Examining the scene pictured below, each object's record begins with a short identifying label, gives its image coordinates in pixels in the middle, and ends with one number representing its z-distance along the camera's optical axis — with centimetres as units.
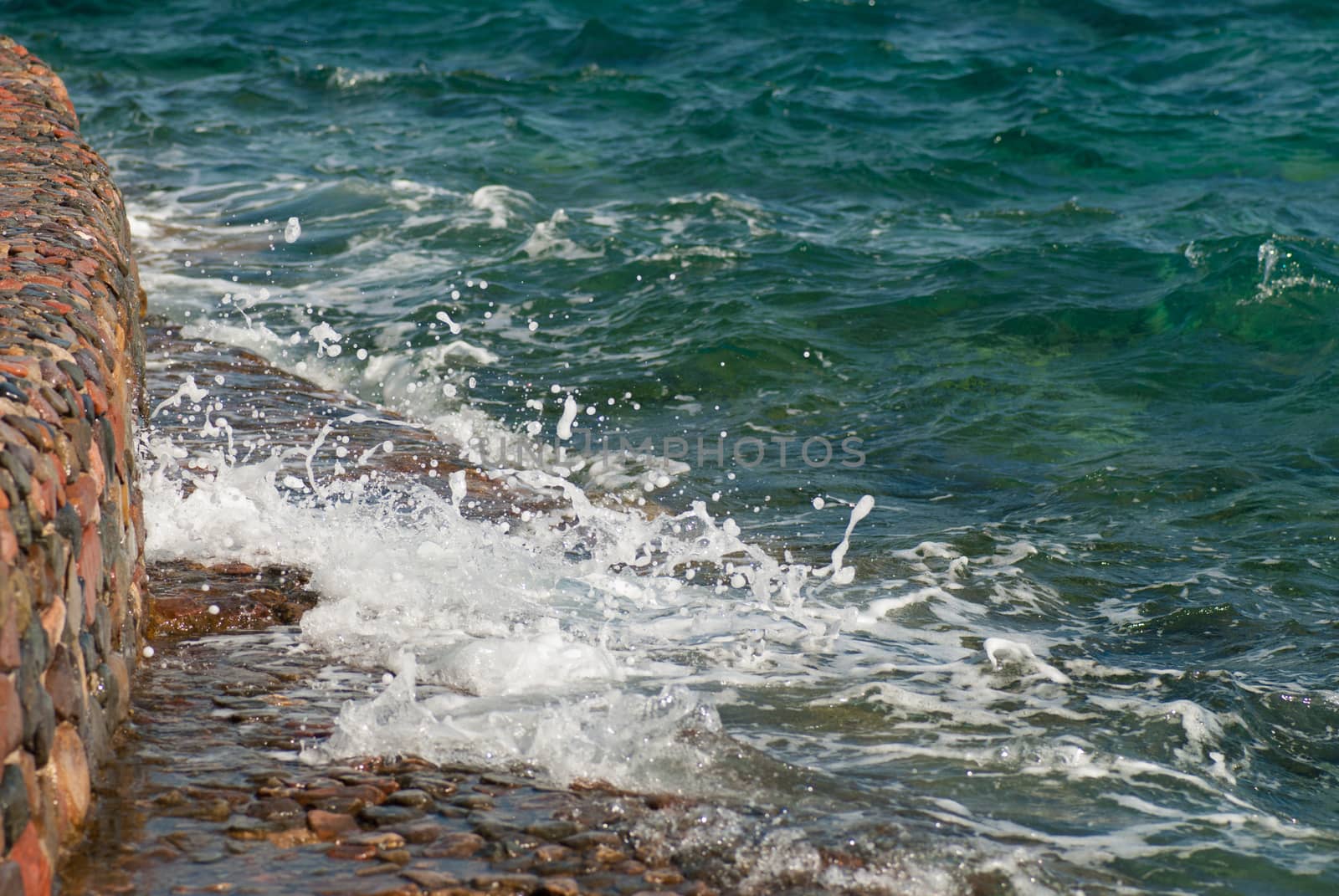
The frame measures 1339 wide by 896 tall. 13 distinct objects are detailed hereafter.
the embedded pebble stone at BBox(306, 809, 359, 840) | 665
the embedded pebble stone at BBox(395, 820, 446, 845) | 665
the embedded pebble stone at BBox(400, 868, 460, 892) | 625
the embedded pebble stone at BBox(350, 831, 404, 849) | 657
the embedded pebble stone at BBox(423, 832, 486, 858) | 654
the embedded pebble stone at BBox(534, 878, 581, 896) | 632
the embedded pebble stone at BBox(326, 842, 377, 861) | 646
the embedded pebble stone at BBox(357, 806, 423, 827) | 679
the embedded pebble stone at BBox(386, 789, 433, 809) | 698
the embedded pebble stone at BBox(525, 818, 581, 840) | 679
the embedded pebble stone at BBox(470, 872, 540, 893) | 631
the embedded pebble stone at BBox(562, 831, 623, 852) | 672
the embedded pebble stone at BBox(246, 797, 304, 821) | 675
